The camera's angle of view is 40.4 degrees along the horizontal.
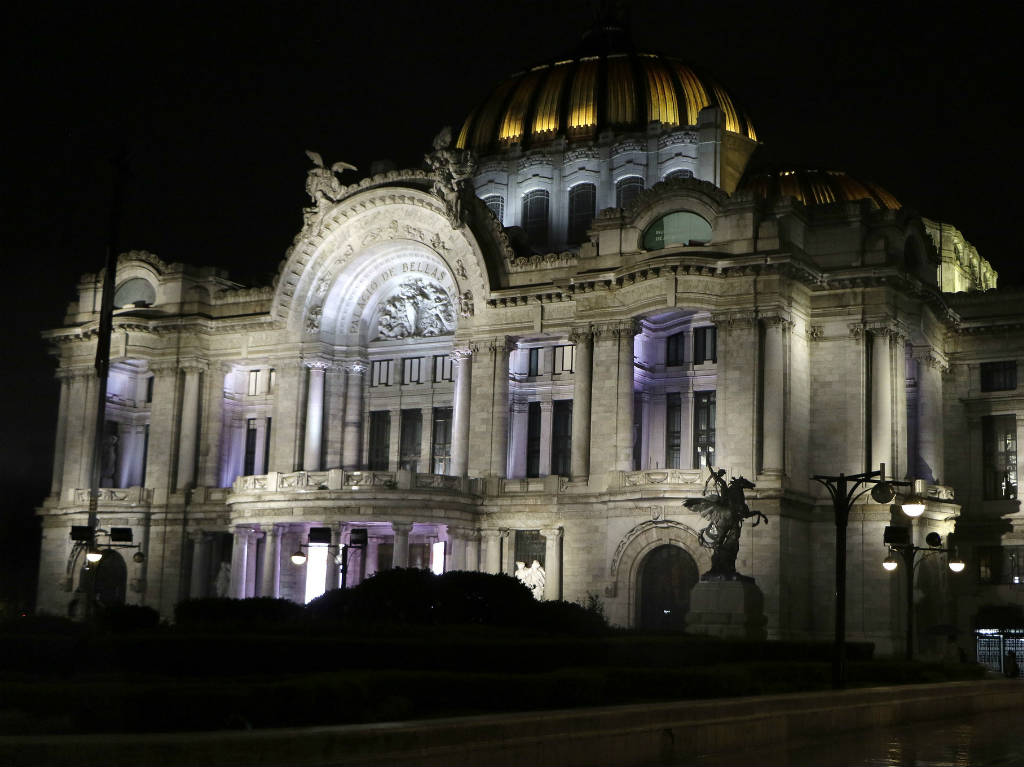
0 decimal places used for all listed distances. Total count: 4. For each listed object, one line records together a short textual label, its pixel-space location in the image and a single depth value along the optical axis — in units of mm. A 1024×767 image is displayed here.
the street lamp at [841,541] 29984
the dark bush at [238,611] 35844
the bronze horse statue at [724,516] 45312
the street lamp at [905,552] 38012
